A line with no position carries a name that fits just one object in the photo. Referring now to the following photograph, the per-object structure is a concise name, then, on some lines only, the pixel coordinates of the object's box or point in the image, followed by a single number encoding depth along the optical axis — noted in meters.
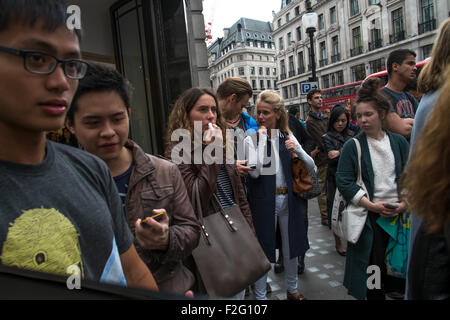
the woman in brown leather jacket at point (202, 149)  2.02
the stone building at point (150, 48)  4.72
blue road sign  10.11
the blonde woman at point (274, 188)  2.99
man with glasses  0.70
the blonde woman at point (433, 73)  1.66
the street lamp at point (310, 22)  9.59
